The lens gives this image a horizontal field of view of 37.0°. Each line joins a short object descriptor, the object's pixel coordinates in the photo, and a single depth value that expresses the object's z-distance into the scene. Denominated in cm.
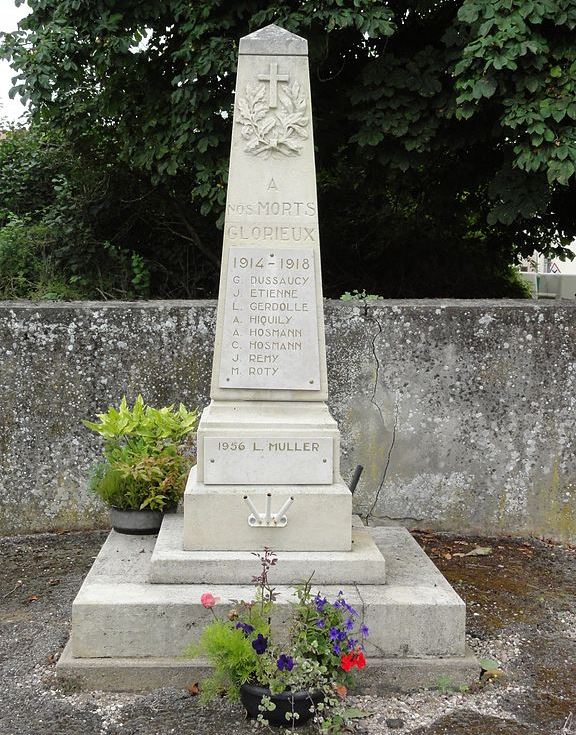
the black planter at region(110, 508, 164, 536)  470
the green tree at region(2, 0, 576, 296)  567
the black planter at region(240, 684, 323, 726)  328
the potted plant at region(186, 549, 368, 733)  327
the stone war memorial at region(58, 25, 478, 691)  395
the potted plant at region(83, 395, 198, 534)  472
